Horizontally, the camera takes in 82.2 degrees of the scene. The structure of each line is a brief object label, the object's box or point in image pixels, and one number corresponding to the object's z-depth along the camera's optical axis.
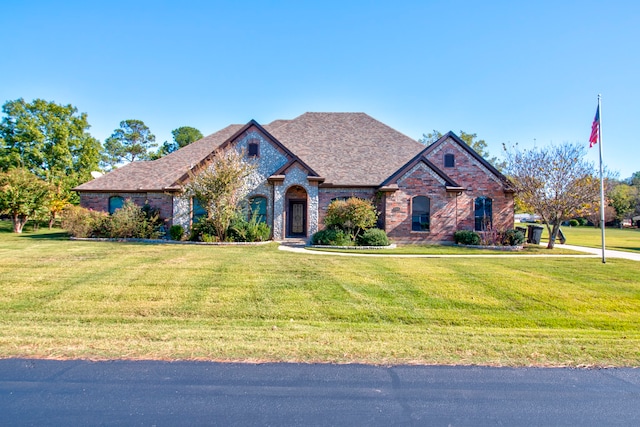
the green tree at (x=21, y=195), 25.38
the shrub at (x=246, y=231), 18.88
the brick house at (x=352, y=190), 20.86
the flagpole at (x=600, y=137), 14.09
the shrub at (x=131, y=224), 19.41
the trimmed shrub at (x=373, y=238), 18.16
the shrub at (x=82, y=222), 19.81
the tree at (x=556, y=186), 19.08
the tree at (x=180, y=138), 50.53
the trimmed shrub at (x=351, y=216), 18.47
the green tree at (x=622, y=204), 59.53
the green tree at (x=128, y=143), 63.78
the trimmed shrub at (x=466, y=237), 19.52
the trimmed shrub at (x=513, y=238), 19.41
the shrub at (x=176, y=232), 19.80
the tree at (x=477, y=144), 46.30
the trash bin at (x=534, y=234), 21.19
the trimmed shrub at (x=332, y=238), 18.31
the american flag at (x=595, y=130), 14.21
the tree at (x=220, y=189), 18.92
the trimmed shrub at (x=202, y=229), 19.34
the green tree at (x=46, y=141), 36.16
